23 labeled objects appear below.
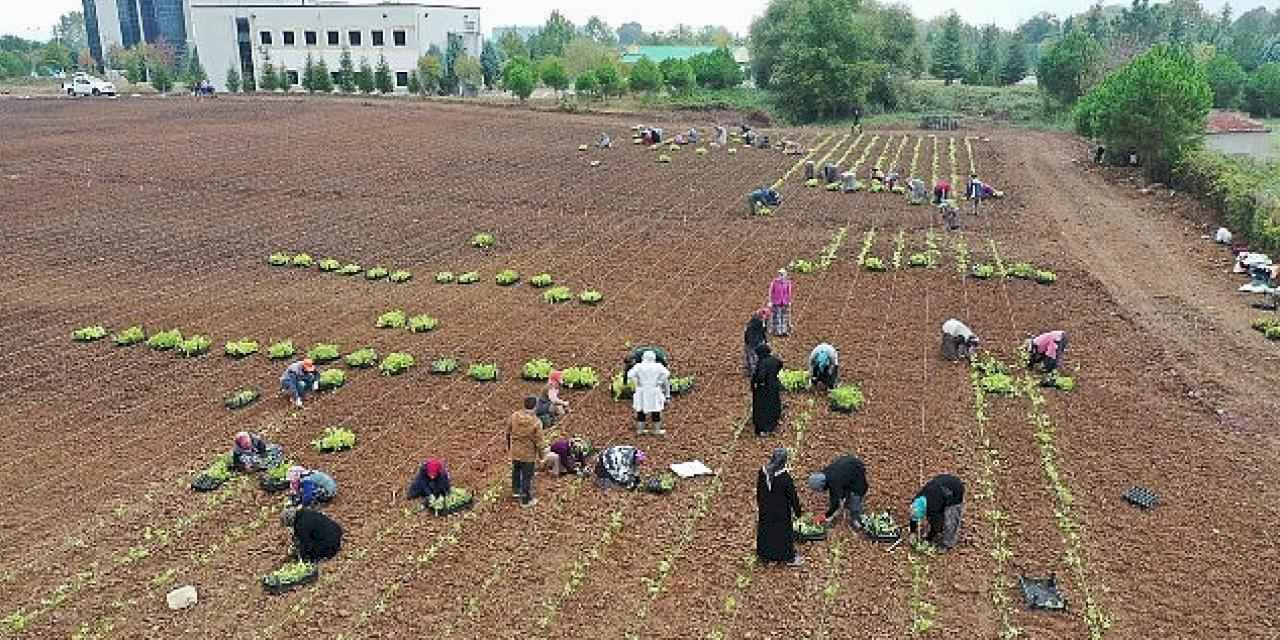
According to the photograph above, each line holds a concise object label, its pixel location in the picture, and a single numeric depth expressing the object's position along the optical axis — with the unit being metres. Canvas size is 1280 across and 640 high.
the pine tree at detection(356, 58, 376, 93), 86.50
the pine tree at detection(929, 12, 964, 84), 95.81
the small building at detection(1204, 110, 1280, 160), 47.63
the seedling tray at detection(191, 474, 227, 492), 12.96
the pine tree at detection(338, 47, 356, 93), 88.14
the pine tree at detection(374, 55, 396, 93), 86.38
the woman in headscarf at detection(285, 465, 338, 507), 12.43
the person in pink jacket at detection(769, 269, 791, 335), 18.61
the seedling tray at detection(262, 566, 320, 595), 10.66
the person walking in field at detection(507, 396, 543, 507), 12.18
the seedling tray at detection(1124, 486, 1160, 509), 12.38
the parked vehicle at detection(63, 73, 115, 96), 82.94
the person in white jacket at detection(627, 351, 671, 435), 14.21
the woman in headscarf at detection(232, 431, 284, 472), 13.36
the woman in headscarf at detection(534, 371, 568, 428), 14.59
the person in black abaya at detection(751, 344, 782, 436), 14.20
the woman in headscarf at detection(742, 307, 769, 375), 16.16
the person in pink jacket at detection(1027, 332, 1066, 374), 16.55
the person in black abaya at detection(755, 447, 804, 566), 10.71
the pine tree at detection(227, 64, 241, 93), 89.19
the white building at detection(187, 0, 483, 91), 95.69
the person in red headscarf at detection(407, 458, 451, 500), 12.38
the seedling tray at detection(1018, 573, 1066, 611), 10.27
